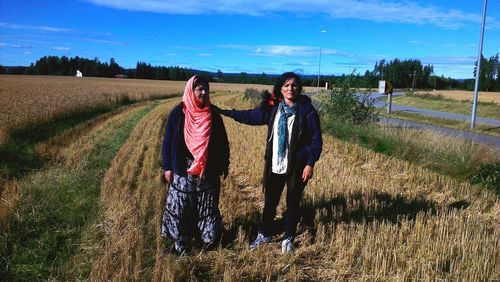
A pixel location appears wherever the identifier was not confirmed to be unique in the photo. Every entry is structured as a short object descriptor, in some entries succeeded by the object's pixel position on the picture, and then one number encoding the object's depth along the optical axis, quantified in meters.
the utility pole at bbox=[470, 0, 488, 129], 22.36
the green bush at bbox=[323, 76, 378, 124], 17.31
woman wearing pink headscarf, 4.95
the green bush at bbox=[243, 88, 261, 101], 37.51
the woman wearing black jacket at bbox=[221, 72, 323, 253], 4.94
